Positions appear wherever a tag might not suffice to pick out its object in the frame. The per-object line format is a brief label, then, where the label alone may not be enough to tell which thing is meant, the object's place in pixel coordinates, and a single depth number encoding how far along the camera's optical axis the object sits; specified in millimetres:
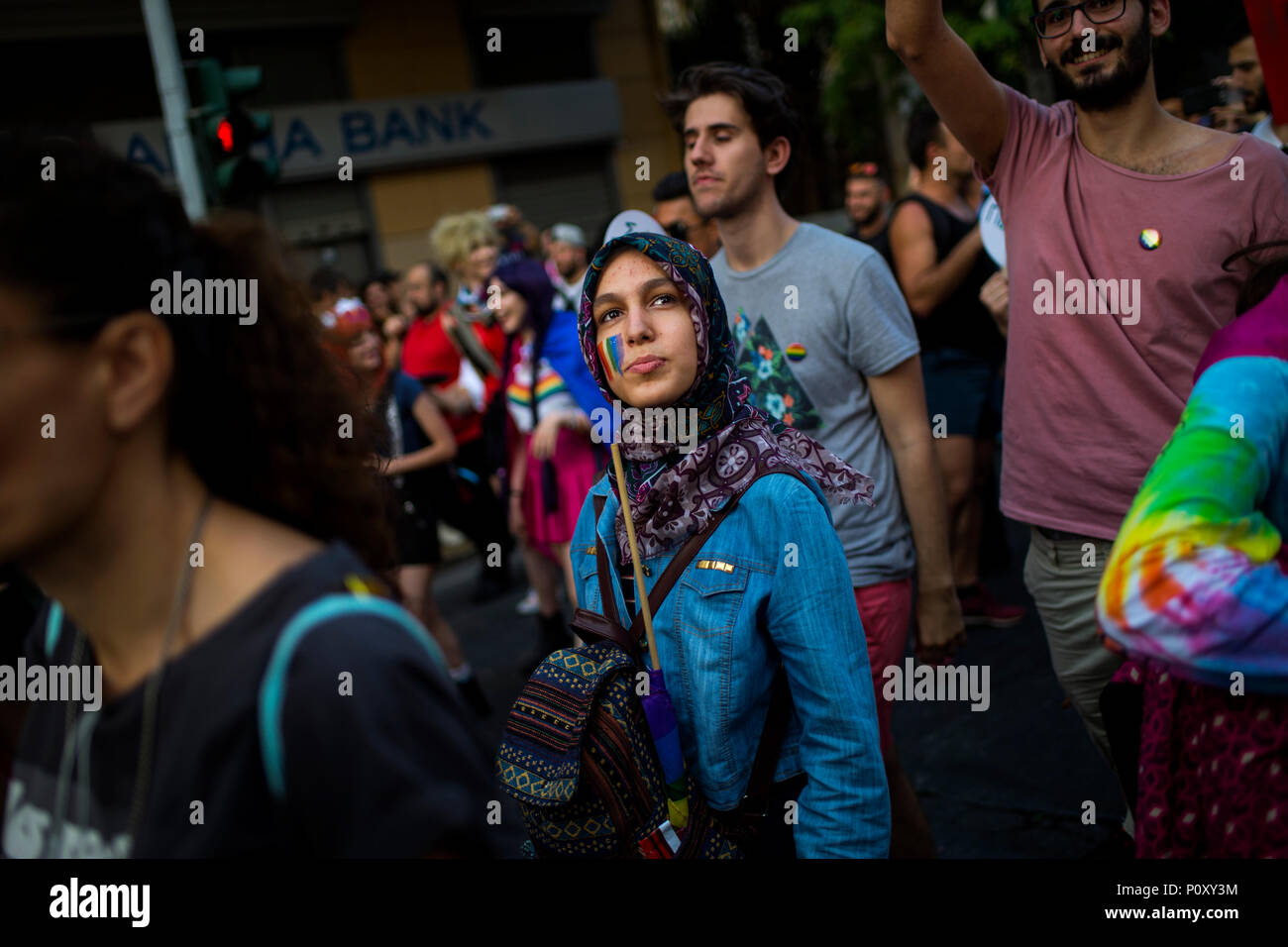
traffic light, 6773
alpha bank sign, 13461
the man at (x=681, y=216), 4938
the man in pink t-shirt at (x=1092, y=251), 2295
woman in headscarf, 1871
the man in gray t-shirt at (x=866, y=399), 2748
